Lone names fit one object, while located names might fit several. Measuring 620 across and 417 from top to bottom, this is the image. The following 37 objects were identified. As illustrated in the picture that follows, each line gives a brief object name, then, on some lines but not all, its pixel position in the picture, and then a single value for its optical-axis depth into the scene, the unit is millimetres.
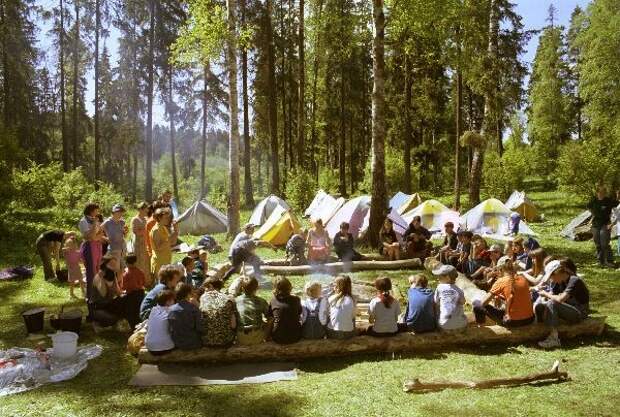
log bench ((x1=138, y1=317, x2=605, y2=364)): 6480
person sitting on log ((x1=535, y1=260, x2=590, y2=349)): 7008
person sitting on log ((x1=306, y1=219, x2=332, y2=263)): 12055
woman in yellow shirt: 9633
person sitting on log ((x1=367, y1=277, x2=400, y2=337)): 6791
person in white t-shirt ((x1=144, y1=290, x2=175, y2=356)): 6367
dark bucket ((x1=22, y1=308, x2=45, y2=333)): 7695
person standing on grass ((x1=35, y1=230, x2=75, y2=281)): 10969
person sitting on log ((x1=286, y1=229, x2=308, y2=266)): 12094
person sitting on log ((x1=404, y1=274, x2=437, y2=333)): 6875
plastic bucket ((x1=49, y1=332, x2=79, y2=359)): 6578
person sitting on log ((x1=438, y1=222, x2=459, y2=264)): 11755
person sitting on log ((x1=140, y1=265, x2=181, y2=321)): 6949
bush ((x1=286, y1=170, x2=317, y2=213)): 23422
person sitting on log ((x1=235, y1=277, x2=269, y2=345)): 6648
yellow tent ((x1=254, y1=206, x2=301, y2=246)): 14906
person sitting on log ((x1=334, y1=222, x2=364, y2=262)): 12172
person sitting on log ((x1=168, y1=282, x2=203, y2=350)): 6391
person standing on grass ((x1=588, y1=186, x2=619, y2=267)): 11539
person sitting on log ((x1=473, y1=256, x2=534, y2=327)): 7008
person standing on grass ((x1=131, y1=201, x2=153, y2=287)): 9758
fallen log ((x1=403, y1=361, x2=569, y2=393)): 5512
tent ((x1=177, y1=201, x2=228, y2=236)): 17719
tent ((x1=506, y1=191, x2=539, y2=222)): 20502
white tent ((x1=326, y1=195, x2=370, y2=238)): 15375
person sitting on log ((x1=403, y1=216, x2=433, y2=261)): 12555
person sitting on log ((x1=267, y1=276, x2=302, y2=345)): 6641
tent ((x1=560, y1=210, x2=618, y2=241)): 15664
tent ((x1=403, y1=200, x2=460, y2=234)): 17141
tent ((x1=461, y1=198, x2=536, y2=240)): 17047
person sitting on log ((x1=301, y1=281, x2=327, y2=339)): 6793
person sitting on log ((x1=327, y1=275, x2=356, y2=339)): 6719
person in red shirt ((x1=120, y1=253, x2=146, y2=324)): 7711
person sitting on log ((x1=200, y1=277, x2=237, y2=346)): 6484
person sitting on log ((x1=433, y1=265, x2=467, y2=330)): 6891
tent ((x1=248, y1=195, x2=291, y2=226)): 18484
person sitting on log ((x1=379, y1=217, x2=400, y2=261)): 12500
